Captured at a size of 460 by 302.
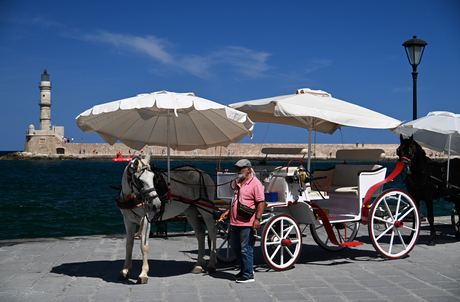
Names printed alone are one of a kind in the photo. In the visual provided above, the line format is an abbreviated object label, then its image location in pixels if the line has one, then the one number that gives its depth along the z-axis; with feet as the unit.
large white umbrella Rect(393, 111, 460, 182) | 27.37
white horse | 18.13
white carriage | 20.97
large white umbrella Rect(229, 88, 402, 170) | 21.89
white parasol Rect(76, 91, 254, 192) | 19.69
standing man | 18.74
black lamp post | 36.58
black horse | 26.96
